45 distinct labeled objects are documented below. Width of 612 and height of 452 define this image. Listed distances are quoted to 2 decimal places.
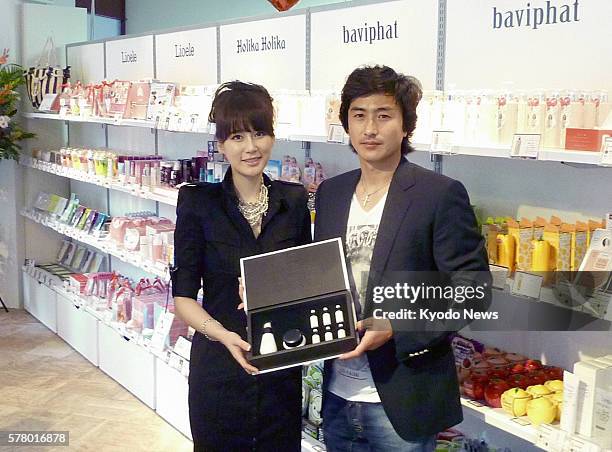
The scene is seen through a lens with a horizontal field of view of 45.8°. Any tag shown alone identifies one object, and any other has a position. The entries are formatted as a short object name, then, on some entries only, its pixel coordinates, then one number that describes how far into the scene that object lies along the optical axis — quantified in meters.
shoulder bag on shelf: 6.31
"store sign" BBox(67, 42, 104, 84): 6.31
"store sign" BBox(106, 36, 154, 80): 5.54
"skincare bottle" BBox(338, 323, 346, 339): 1.97
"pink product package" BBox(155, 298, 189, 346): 4.46
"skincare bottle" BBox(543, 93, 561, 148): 2.33
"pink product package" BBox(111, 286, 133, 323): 5.09
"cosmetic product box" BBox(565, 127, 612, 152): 2.14
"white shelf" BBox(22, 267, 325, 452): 4.35
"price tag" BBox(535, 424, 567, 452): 2.27
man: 1.95
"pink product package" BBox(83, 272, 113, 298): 5.73
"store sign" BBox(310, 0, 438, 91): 3.17
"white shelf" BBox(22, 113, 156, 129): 4.67
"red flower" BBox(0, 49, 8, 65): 6.30
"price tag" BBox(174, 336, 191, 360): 4.21
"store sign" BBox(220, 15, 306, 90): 3.99
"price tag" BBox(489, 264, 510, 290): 2.52
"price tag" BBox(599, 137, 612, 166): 2.04
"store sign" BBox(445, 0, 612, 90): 2.51
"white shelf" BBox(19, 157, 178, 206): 4.44
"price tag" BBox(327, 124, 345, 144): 2.96
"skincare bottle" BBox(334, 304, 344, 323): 2.00
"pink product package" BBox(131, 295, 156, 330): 4.82
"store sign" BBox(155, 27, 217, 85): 4.78
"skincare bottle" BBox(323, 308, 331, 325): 2.01
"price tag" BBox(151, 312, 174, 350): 4.46
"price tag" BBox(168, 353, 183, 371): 4.26
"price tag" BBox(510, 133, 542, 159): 2.29
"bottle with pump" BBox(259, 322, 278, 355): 2.01
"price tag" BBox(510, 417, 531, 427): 2.42
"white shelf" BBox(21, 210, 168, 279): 4.58
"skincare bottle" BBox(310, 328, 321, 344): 2.00
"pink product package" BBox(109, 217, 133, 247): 5.21
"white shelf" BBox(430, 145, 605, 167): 2.11
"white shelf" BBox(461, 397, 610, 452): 2.23
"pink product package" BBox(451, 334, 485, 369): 2.83
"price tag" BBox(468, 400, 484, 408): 2.58
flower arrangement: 6.26
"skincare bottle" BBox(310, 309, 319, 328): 2.03
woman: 2.22
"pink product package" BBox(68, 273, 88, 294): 5.88
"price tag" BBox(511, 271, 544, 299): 2.45
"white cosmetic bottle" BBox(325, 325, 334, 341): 1.98
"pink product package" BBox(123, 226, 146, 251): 5.00
